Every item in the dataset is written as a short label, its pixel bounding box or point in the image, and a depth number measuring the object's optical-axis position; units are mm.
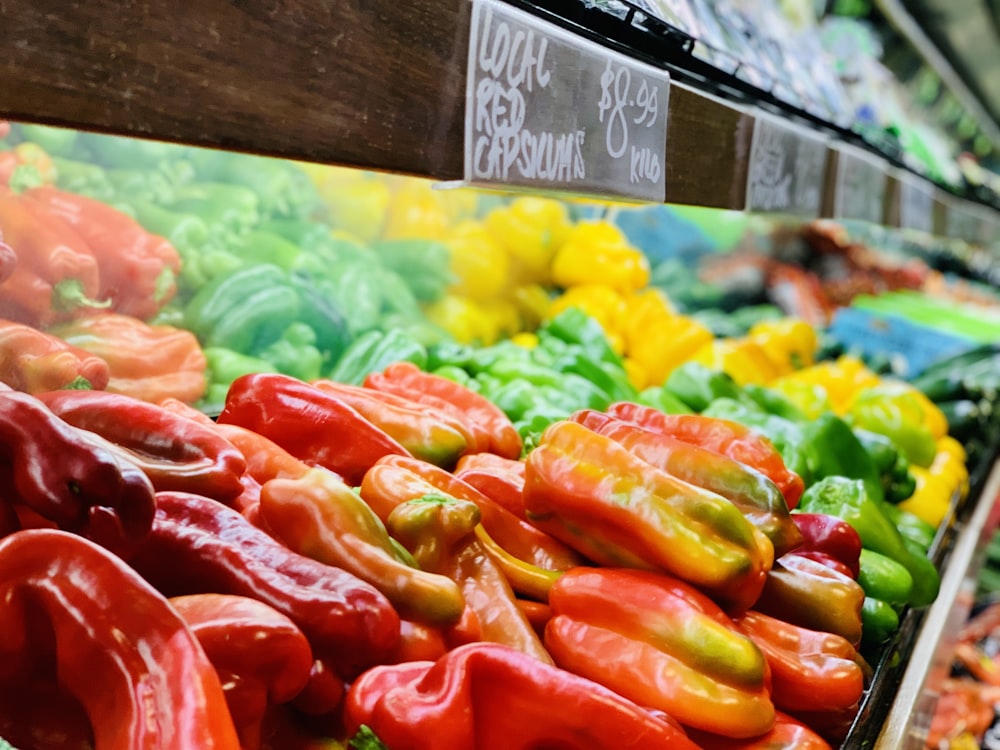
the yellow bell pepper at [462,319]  2662
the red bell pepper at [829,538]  1425
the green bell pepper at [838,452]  2117
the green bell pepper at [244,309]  1989
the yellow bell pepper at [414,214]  2748
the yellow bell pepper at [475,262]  2801
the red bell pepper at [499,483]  1314
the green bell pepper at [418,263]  2631
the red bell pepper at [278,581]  909
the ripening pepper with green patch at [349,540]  994
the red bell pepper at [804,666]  1149
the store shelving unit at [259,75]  643
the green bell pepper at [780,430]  2043
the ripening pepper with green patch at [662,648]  1016
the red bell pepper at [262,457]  1220
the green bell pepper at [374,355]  2102
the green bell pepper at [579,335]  2641
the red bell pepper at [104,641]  739
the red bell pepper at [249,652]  816
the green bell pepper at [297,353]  2061
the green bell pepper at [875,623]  1505
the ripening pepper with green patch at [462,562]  1087
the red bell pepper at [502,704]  880
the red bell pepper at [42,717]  772
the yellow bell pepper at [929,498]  2469
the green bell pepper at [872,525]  1735
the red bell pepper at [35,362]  1294
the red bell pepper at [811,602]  1265
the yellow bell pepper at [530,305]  3061
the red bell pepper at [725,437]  1458
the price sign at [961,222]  3883
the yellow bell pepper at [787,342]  3482
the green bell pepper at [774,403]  2650
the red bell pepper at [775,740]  1047
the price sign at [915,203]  3047
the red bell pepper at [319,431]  1354
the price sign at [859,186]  2350
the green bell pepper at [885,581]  1597
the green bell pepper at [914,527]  2188
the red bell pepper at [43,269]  1577
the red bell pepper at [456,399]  1695
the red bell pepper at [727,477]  1229
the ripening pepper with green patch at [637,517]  1117
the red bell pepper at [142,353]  1660
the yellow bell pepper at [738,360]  3033
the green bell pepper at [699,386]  2500
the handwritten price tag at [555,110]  1035
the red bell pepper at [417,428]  1459
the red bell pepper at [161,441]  1047
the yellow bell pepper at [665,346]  3025
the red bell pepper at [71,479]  843
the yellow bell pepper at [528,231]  3062
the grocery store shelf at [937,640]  1411
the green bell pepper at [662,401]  2369
